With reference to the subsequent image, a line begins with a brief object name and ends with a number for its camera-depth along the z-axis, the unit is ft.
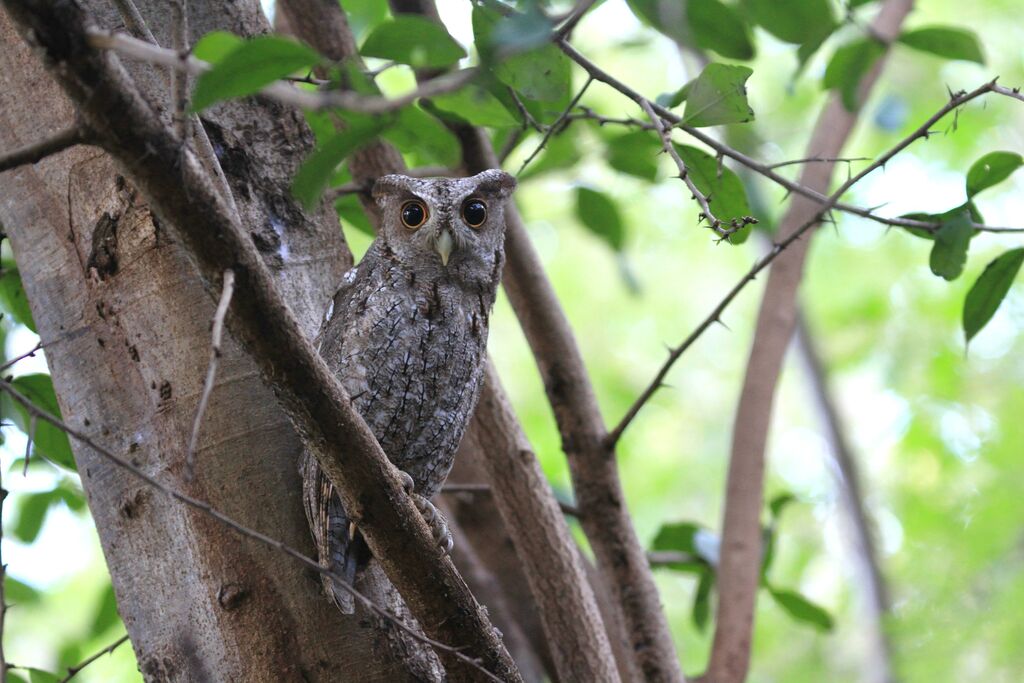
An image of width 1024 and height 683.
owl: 21.28
